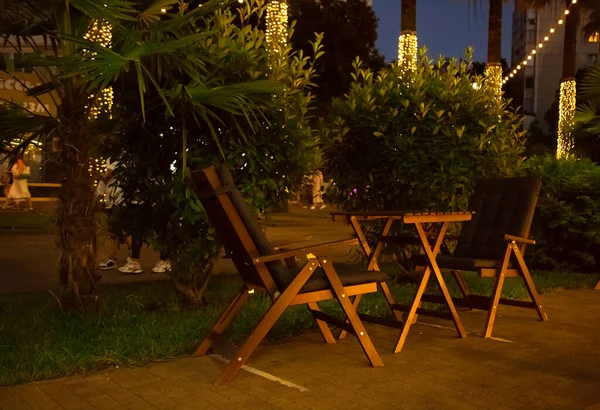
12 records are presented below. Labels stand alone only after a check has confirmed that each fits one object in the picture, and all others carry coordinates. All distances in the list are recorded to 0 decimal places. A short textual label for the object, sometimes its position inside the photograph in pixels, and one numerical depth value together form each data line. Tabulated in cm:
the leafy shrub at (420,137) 765
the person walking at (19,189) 1925
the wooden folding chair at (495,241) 621
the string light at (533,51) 1824
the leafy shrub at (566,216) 1009
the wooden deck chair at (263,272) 468
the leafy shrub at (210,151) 643
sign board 2161
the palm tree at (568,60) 1729
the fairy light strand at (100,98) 640
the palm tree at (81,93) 575
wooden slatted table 558
